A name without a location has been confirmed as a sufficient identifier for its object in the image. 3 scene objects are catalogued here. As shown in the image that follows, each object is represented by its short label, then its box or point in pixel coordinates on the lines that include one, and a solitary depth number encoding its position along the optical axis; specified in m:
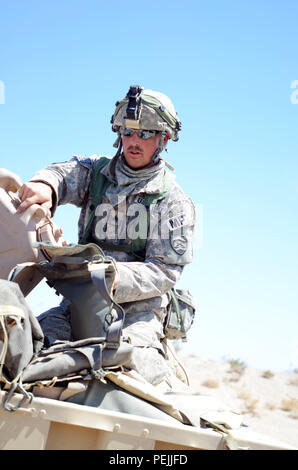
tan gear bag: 4.29
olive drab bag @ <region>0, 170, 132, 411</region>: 3.21
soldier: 4.62
